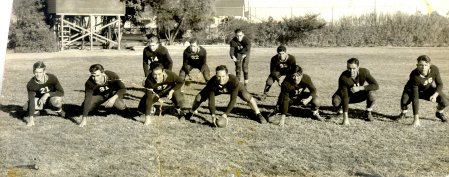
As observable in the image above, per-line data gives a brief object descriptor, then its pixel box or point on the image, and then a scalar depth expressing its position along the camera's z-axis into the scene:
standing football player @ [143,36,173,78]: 10.66
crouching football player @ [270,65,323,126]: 8.58
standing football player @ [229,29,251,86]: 12.91
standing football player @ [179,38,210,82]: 11.73
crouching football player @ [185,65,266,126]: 8.43
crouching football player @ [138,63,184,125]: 8.55
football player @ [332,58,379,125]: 8.58
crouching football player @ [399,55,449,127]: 8.44
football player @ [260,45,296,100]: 10.45
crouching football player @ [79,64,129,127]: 8.38
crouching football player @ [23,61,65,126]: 8.49
